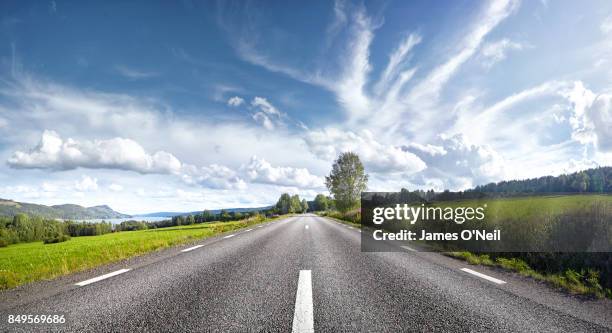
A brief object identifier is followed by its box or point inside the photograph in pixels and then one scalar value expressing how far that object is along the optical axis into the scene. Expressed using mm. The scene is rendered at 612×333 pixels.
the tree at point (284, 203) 134250
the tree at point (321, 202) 131150
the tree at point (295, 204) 136125
